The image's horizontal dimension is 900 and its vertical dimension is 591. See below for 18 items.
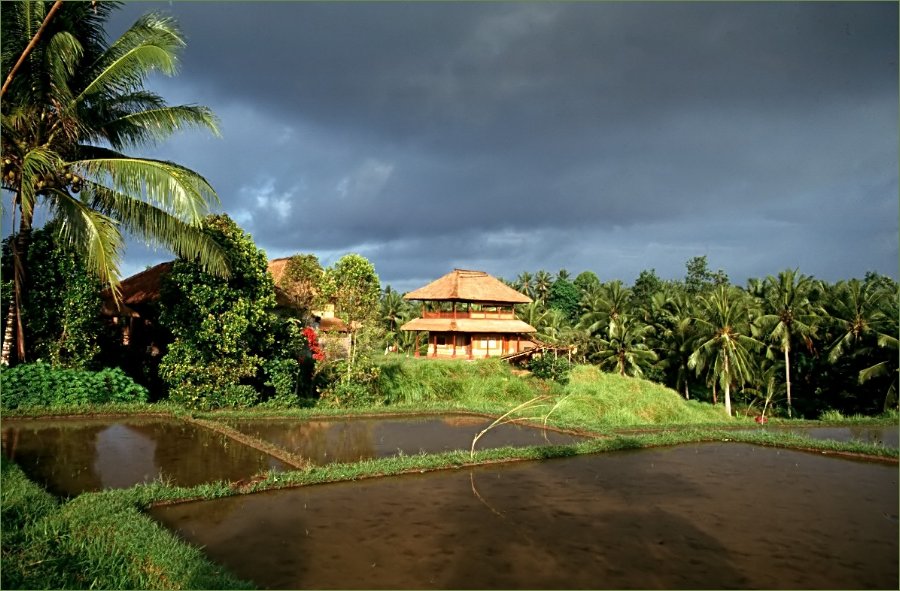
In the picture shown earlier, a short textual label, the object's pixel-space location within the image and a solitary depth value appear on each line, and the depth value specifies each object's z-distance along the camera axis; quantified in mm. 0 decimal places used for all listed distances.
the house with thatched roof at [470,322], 27562
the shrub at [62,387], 11812
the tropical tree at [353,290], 15062
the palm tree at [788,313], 27719
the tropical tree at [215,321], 13305
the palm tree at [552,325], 30891
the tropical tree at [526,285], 51656
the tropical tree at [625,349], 33625
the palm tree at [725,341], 27109
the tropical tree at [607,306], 35562
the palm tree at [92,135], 10875
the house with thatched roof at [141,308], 17062
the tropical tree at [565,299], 50312
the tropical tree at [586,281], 51009
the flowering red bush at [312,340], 18255
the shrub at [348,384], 15141
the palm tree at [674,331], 32050
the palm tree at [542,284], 51031
